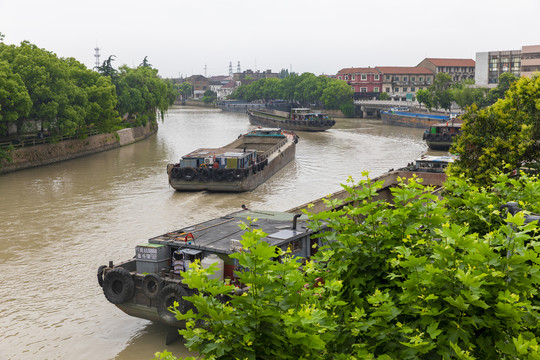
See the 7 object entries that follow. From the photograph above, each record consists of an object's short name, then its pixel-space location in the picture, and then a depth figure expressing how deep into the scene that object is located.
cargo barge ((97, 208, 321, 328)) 15.41
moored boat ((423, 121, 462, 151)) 57.84
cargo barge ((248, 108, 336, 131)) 77.56
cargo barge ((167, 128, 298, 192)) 35.03
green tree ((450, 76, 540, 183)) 21.78
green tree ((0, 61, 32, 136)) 40.38
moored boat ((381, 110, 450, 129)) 84.62
